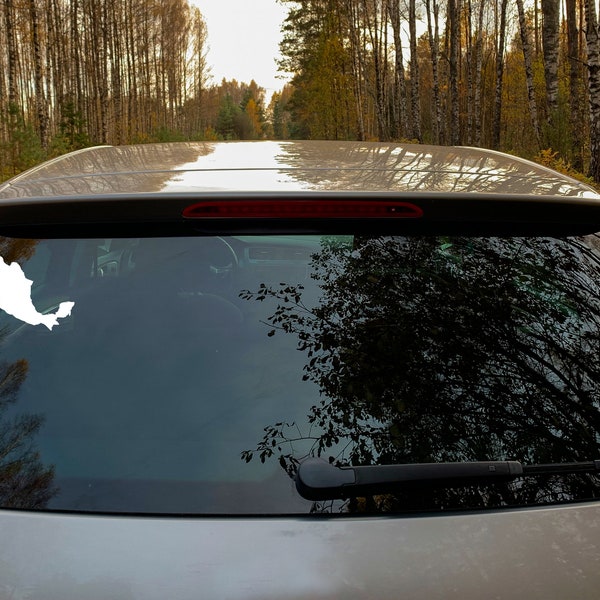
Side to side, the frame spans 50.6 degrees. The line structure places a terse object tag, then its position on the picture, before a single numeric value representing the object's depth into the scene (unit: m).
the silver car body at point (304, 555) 0.87
